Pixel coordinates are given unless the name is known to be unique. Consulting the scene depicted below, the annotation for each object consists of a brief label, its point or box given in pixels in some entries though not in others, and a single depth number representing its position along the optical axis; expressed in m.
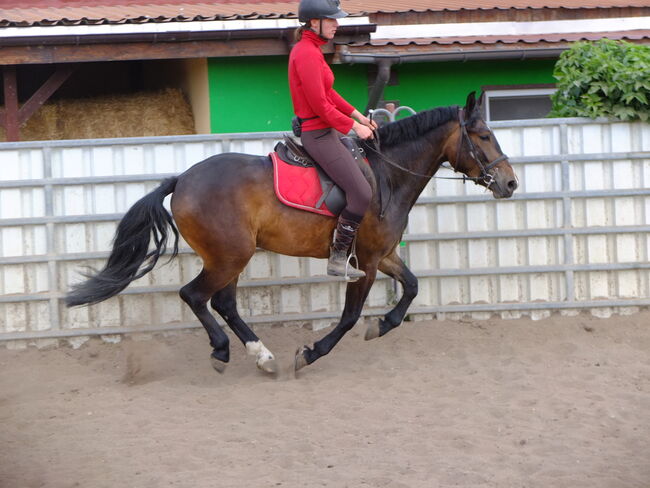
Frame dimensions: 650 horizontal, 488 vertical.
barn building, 10.15
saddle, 7.06
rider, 6.82
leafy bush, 8.55
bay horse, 7.04
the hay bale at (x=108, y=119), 10.93
